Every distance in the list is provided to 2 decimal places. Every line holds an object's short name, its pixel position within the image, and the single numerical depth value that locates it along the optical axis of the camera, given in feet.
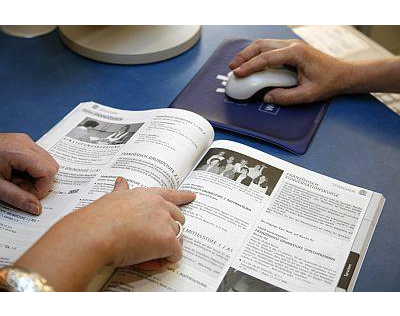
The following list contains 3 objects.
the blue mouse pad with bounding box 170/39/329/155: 2.62
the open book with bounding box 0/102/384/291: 1.87
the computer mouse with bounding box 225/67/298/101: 2.83
